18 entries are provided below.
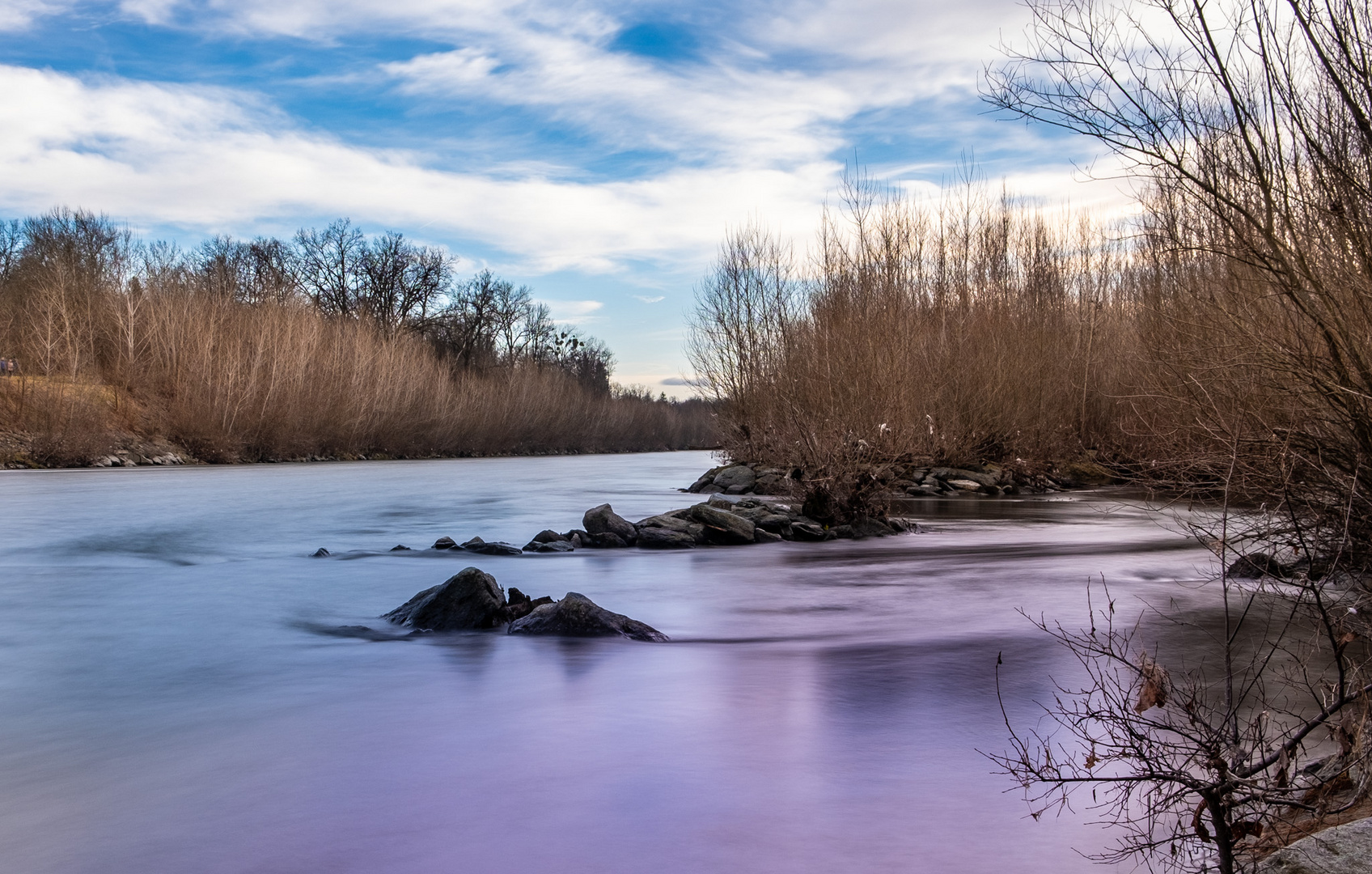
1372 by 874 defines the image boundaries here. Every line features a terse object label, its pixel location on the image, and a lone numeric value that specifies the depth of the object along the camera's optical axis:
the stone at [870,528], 14.64
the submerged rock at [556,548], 12.95
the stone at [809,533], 14.14
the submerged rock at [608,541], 13.40
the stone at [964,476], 22.86
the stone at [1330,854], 2.54
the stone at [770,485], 19.20
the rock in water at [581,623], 7.64
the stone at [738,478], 22.84
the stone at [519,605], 8.09
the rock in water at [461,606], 7.94
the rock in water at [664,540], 13.30
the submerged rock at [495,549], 12.80
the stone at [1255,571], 8.29
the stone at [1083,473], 25.06
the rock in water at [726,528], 13.73
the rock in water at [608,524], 13.66
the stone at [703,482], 25.20
